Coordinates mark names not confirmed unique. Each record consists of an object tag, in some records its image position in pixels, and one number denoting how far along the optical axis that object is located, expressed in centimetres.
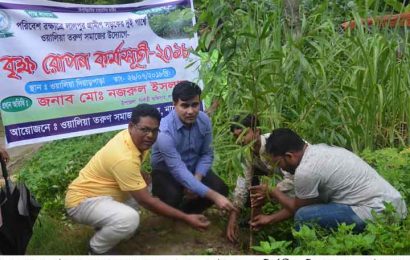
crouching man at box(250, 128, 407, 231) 321
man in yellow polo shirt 327
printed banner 427
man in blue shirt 362
